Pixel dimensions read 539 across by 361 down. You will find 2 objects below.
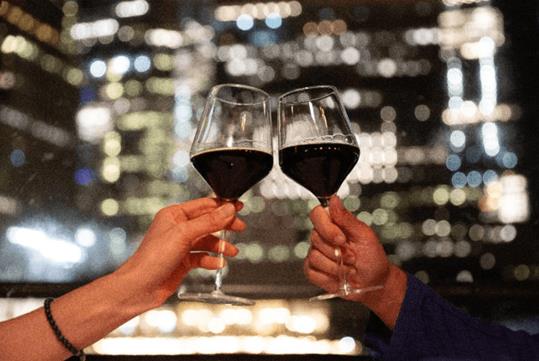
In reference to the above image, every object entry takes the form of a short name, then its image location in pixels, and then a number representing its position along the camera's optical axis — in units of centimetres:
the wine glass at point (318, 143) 100
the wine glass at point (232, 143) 98
